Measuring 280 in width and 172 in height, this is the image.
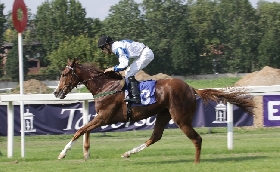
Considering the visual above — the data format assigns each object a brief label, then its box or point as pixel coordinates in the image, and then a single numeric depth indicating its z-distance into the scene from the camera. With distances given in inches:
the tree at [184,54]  3068.4
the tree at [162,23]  3267.7
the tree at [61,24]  2989.7
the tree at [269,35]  3118.8
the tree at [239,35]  3255.4
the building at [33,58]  3100.4
